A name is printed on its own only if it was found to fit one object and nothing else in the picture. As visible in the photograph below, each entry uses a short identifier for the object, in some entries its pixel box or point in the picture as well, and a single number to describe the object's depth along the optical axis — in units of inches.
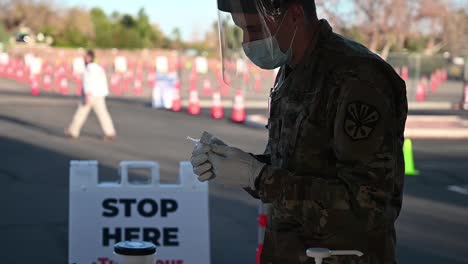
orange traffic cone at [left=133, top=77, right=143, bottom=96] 1365.9
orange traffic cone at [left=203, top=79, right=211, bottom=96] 1382.9
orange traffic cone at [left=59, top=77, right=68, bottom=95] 1334.2
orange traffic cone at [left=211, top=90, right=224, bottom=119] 926.4
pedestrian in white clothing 653.9
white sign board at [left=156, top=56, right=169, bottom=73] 1360.4
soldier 90.4
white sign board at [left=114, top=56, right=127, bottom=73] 1892.2
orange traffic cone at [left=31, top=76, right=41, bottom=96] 1301.7
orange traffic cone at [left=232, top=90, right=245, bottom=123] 871.7
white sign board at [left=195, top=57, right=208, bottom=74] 1918.1
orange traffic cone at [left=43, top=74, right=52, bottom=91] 1438.2
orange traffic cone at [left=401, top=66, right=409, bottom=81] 989.8
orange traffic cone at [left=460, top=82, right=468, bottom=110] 1101.7
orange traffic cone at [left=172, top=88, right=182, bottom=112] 1024.2
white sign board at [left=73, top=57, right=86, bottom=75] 1687.7
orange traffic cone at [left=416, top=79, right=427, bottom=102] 1313.9
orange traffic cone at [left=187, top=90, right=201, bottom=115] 966.4
